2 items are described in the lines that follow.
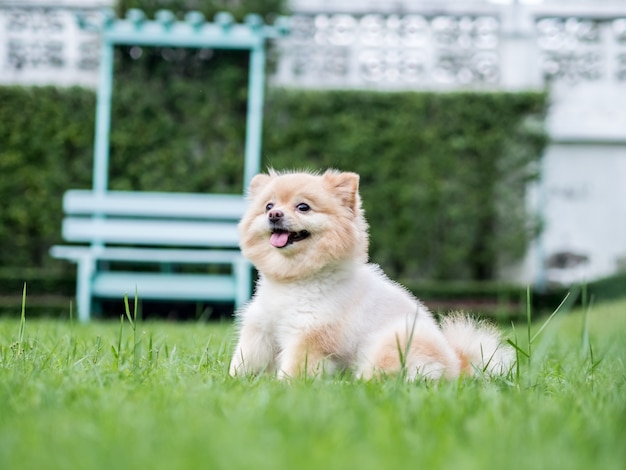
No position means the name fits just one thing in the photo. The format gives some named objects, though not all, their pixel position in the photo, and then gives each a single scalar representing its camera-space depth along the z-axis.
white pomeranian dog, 2.04
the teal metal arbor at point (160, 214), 6.08
